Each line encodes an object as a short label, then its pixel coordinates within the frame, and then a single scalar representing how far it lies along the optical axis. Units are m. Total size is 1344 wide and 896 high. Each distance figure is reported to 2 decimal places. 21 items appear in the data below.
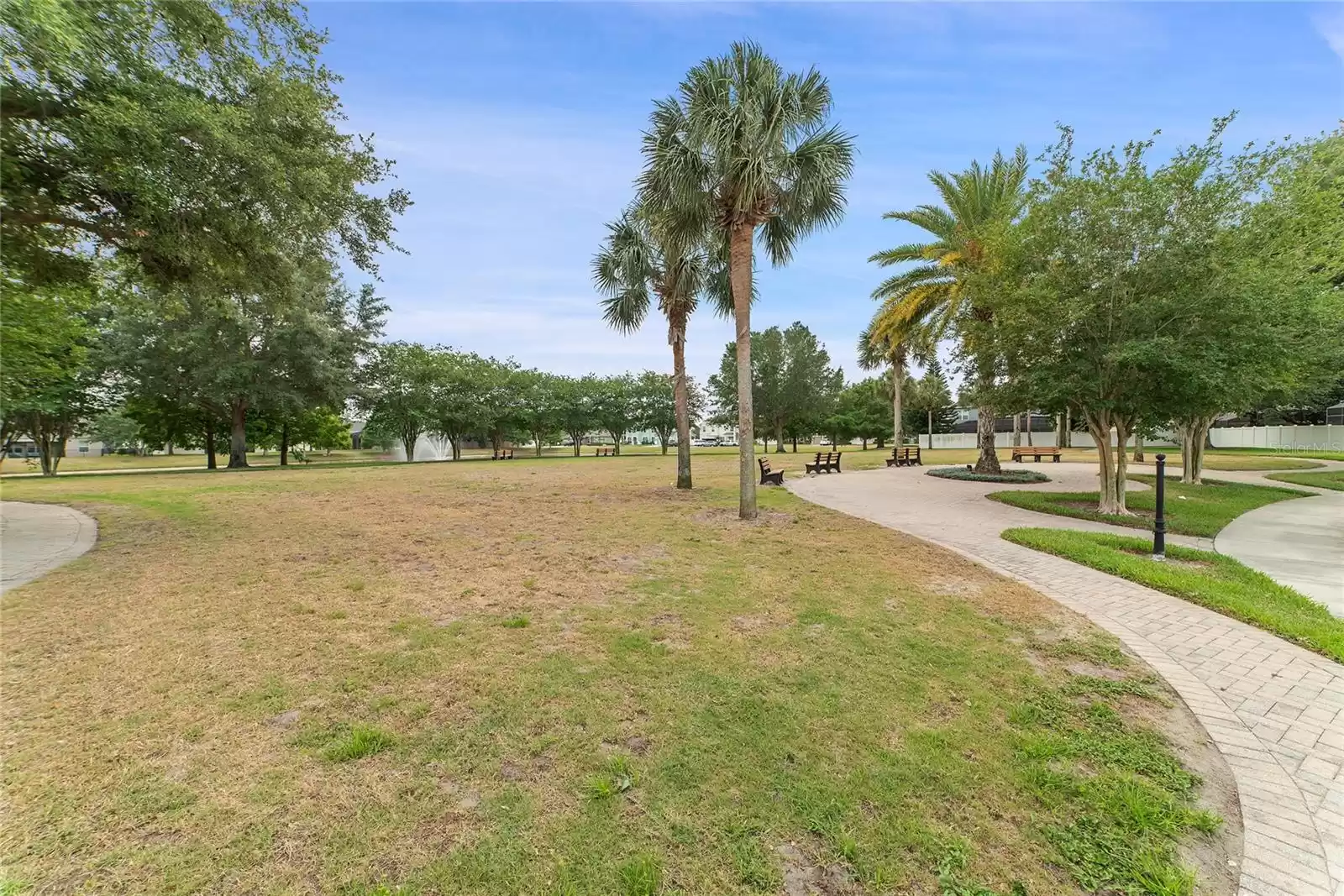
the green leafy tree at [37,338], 8.84
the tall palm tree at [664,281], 14.13
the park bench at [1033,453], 27.61
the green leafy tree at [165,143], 6.16
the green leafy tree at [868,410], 54.53
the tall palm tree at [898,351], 22.74
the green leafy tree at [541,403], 40.25
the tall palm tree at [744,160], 9.11
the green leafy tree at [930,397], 53.78
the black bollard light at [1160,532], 7.36
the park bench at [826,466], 21.61
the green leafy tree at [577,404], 42.38
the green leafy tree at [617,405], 44.38
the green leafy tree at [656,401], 46.38
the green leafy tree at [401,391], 32.78
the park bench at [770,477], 16.64
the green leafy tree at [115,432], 39.22
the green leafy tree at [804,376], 47.97
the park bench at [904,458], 25.42
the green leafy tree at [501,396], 37.72
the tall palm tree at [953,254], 17.50
